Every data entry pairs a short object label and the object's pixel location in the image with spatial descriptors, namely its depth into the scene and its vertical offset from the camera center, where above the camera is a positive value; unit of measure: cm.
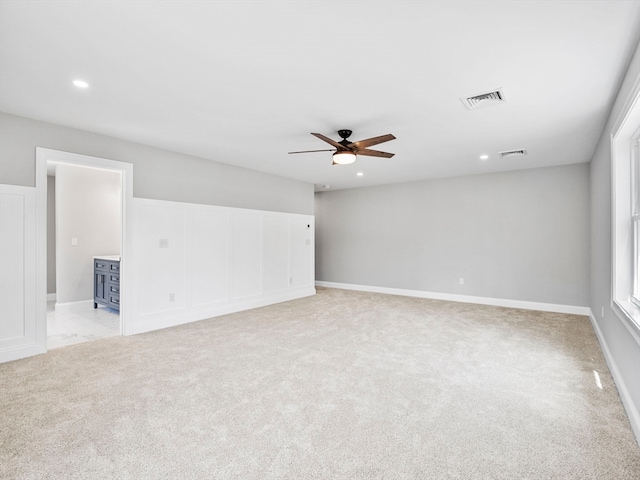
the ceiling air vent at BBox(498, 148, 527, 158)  469 +126
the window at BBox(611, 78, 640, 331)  268 +20
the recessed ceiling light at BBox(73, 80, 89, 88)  267 +130
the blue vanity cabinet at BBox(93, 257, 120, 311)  520 -70
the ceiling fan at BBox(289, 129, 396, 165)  346 +103
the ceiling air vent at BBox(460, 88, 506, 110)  287 +127
